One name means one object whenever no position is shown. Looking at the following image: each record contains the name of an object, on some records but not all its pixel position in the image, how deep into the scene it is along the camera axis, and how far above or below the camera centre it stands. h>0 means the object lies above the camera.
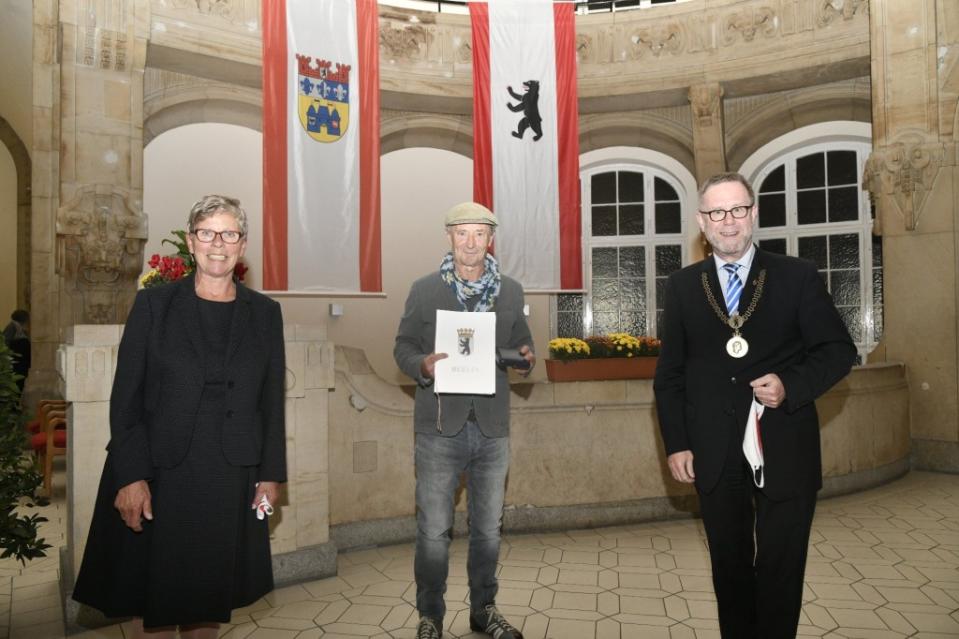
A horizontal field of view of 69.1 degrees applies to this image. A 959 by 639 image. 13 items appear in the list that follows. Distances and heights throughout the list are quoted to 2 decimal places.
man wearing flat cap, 2.72 -0.37
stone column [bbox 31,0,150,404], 7.03 +1.88
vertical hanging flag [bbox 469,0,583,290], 6.59 +1.85
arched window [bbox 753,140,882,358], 8.80 +1.35
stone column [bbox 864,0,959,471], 6.92 +1.27
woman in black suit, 1.97 -0.36
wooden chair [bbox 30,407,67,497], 5.45 -0.85
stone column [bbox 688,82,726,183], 8.76 +2.53
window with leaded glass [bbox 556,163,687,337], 10.05 +1.12
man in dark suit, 2.01 -0.23
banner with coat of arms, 6.00 +1.64
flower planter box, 4.91 -0.30
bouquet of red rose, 3.68 +0.34
